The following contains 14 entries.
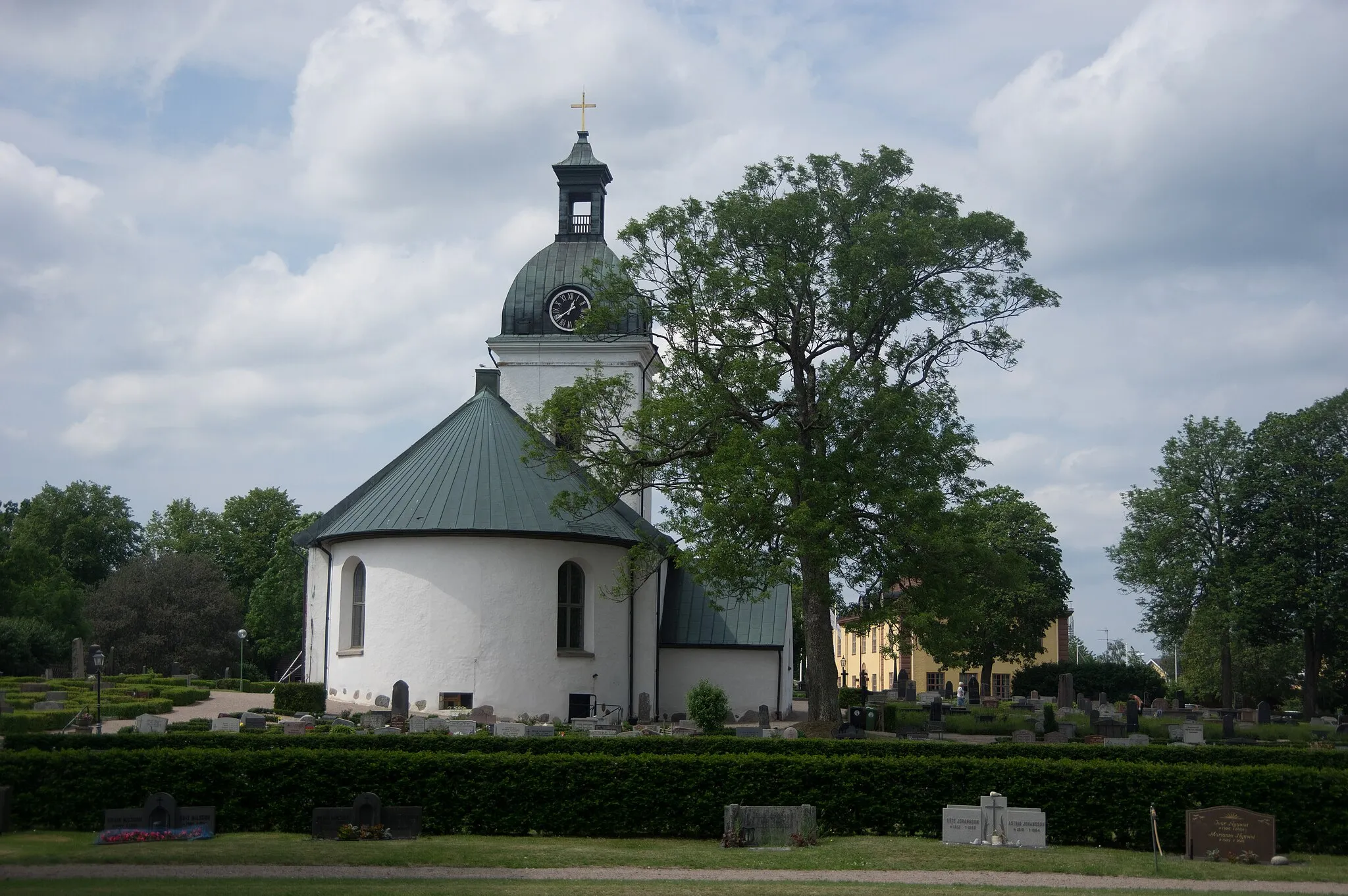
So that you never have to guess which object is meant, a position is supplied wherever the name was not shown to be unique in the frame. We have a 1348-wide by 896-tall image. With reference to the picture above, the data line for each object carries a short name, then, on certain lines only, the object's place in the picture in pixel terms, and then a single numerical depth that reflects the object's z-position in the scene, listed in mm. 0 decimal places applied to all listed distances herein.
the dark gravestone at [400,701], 27078
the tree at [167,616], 59344
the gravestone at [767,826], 16359
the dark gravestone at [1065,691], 42728
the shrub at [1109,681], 57625
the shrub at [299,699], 28828
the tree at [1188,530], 48375
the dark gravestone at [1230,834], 15945
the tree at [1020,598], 58656
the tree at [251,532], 74000
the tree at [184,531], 76375
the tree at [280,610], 64188
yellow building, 68750
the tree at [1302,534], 44281
